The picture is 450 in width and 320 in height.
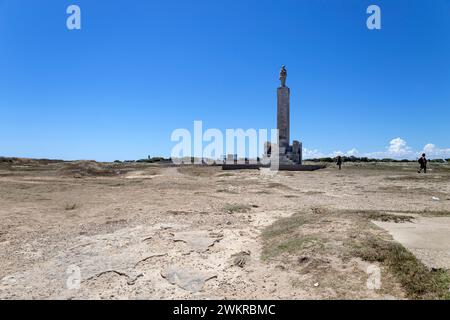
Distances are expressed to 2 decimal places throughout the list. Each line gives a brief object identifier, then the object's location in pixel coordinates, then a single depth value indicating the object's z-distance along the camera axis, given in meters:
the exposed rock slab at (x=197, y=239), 7.05
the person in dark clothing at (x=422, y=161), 25.33
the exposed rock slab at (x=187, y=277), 5.29
